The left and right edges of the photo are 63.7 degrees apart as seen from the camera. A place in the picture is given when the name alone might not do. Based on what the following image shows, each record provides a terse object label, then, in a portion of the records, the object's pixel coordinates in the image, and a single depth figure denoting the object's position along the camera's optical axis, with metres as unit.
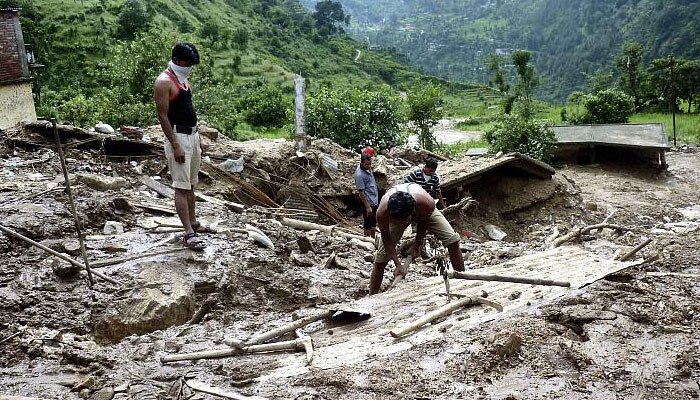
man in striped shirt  7.19
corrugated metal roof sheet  3.64
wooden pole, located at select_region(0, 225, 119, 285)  4.46
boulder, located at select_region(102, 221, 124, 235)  5.66
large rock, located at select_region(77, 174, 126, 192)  6.68
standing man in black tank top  4.79
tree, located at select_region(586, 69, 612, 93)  41.62
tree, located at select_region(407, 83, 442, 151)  20.09
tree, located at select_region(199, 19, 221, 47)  46.83
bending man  4.75
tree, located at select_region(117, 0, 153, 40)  41.19
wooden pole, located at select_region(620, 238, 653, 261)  5.72
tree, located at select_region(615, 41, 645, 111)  33.88
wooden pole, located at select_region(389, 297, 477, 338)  3.80
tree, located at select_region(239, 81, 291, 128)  30.58
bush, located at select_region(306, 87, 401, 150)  15.64
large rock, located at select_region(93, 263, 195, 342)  4.20
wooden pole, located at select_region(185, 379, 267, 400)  3.09
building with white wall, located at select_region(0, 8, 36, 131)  15.89
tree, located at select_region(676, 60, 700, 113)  31.39
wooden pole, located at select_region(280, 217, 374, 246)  7.58
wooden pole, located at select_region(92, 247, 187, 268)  4.89
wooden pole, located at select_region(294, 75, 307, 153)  10.57
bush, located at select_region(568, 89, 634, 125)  24.66
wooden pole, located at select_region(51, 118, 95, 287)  4.39
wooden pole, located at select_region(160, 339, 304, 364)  3.56
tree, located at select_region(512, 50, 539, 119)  32.79
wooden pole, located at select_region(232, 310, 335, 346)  3.74
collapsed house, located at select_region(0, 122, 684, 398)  3.68
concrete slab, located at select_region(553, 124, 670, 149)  16.14
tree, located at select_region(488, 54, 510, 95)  38.59
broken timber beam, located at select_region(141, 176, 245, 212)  7.25
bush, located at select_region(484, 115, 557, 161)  16.45
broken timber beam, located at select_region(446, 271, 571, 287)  4.25
